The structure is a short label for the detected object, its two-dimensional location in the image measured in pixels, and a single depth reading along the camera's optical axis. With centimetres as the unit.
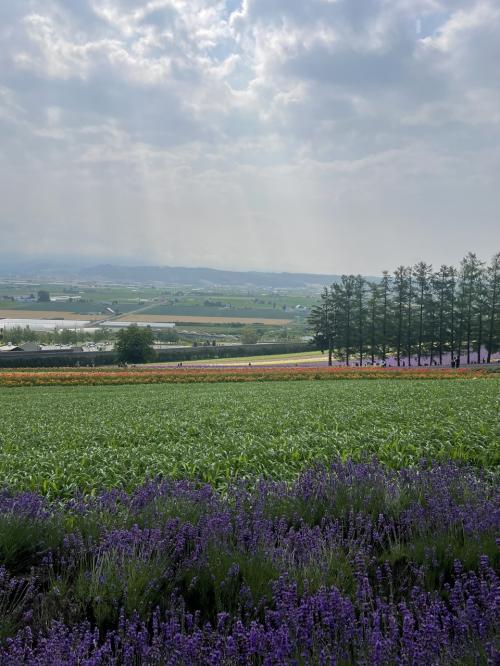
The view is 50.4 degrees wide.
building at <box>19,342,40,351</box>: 9955
